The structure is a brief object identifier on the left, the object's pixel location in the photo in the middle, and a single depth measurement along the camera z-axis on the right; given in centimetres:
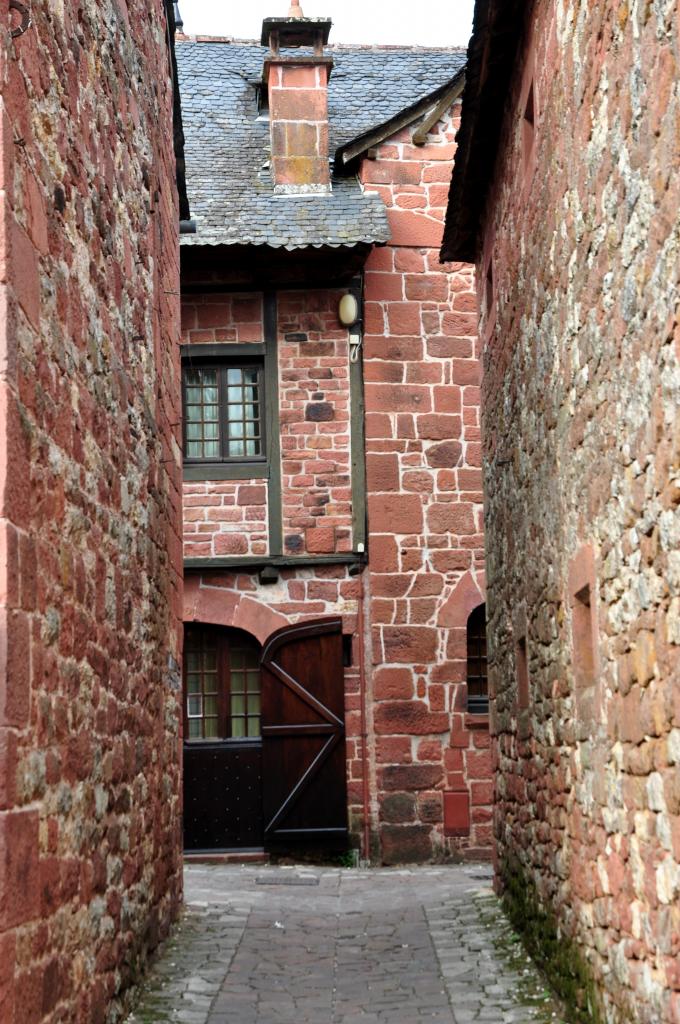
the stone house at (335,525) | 1241
